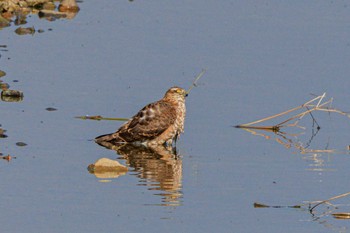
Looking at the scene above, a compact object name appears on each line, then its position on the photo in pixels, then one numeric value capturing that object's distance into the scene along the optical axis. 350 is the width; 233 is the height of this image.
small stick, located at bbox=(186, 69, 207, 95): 26.19
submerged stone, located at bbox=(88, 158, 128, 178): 20.70
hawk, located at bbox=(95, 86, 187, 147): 23.50
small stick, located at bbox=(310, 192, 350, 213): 18.55
